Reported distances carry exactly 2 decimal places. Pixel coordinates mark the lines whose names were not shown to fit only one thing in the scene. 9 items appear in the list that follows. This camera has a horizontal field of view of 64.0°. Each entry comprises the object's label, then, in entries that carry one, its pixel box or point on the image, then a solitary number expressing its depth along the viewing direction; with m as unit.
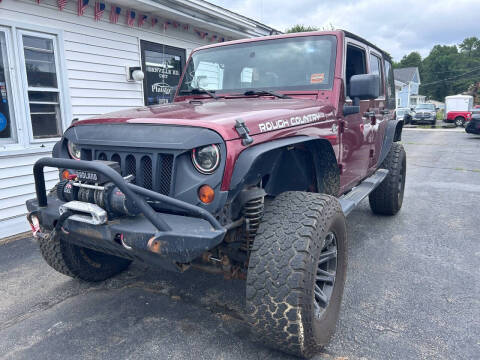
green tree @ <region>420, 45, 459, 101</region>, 71.12
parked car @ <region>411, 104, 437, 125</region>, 27.73
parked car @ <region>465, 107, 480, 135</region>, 17.59
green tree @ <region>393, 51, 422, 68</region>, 88.88
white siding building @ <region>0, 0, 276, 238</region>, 4.84
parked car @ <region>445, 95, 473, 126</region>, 26.80
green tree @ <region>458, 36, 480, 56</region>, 94.25
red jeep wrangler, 1.98
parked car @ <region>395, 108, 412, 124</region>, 28.54
